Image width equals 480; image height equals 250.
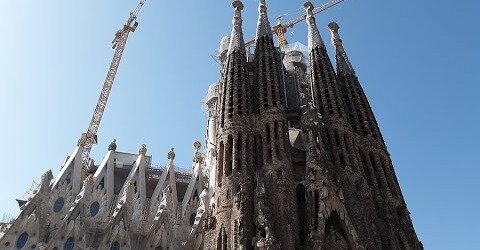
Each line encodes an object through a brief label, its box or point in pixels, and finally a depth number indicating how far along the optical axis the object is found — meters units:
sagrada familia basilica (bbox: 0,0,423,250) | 22.62
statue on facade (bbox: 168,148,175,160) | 37.73
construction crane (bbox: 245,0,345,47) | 55.87
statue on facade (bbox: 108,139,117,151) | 37.44
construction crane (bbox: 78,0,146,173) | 45.26
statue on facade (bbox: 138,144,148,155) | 37.19
